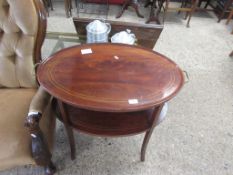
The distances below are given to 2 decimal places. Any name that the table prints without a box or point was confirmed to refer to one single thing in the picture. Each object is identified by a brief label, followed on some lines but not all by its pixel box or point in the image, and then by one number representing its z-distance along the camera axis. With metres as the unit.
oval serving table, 0.85
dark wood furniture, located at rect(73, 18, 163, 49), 1.63
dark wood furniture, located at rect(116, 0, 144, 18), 3.13
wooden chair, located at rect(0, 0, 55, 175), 0.86
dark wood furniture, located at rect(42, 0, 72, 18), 2.93
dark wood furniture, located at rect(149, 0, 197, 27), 2.89
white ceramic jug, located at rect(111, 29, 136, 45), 1.50
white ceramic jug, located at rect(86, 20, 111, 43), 1.50
